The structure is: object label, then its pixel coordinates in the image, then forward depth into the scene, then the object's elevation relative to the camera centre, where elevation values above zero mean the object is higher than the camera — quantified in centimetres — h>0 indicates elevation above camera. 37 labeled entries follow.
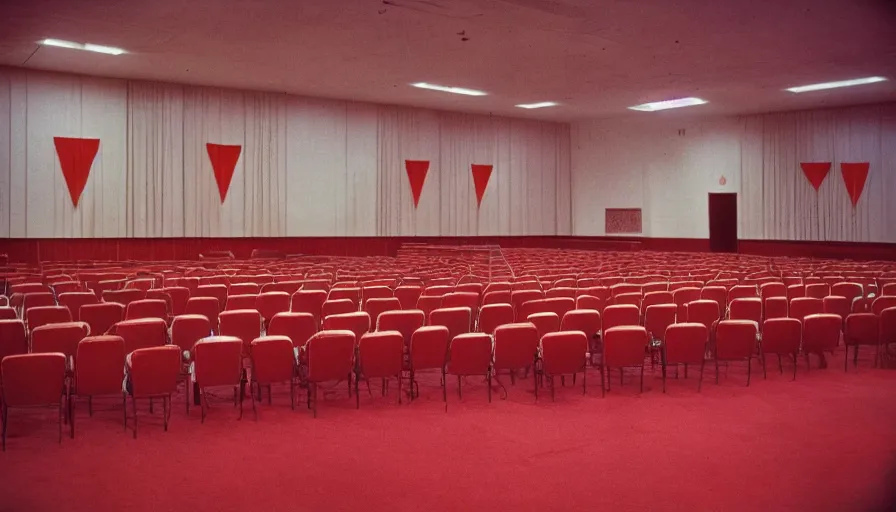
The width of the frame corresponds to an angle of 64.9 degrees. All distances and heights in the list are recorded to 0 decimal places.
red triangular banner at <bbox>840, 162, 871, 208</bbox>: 2367 +237
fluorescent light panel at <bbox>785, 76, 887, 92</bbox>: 1943 +466
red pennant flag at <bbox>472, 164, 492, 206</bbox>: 2748 +277
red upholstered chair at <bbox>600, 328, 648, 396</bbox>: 649 -92
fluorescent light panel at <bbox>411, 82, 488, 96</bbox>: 2112 +491
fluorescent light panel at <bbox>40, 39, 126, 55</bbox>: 1574 +465
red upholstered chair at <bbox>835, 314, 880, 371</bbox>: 757 -89
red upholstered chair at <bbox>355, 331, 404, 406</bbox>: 603 -92
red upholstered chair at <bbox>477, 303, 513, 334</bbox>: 774 -76
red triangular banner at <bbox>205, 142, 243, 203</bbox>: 2159 +269
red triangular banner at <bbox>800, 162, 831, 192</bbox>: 2441 +265
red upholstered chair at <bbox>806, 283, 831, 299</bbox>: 1009 -62
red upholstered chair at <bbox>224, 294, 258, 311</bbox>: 824 -63
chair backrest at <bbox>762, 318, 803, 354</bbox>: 714 -89
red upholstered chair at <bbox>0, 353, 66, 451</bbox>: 493 -93
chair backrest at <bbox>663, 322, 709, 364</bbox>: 668 -89
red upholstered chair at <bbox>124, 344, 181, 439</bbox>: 529 -94
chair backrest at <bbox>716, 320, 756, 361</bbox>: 686 -90
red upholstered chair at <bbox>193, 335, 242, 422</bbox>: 559 -91
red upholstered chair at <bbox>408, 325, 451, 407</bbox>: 628 -90
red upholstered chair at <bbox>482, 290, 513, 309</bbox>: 886 -62
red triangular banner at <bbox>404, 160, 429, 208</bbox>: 2580 +275
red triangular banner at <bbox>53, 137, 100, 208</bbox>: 1914 +245
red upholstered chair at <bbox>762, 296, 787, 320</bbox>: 838 -71
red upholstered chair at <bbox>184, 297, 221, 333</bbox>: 781 -66
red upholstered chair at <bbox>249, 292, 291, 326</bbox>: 839 -67
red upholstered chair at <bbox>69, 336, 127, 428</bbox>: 527 -89
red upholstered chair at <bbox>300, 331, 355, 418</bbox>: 585 -91
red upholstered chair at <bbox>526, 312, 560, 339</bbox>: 732 -78
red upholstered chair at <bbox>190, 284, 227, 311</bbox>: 911 -57
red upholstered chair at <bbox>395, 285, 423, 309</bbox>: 903 -62
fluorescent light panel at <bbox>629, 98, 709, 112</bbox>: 2352 +498
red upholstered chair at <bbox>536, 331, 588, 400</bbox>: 624 -93
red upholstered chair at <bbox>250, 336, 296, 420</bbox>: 577 -92
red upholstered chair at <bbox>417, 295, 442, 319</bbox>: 852 -67
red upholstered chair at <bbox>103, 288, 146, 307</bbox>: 836 -56
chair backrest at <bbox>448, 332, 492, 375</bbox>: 621 -92
